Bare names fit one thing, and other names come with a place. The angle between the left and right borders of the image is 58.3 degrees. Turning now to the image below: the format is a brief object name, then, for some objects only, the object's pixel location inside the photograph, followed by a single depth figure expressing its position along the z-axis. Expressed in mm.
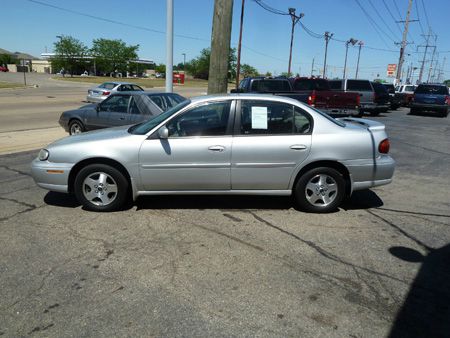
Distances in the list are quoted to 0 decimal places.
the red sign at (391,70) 69312
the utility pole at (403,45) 44656
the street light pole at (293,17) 43062
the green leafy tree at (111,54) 103938
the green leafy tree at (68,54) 98438
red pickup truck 15664
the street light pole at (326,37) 58675
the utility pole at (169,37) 11852
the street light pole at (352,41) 67938
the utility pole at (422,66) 86812
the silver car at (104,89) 23969
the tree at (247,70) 127300
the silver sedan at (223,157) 5016
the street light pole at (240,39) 36344
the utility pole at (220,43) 9609
